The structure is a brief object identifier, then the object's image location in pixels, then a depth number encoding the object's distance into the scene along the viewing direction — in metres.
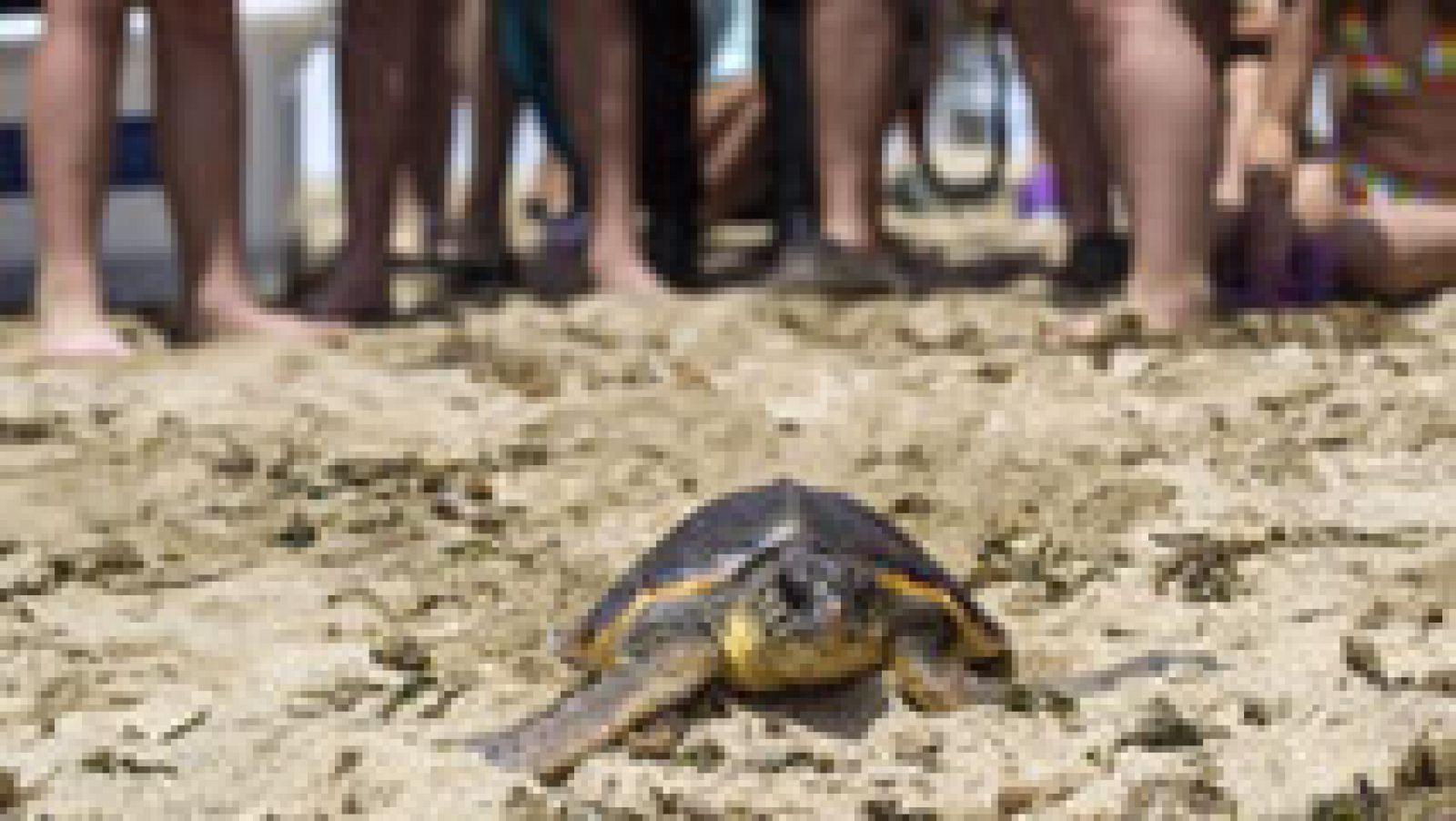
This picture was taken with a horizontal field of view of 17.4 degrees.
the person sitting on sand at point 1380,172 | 5.70
